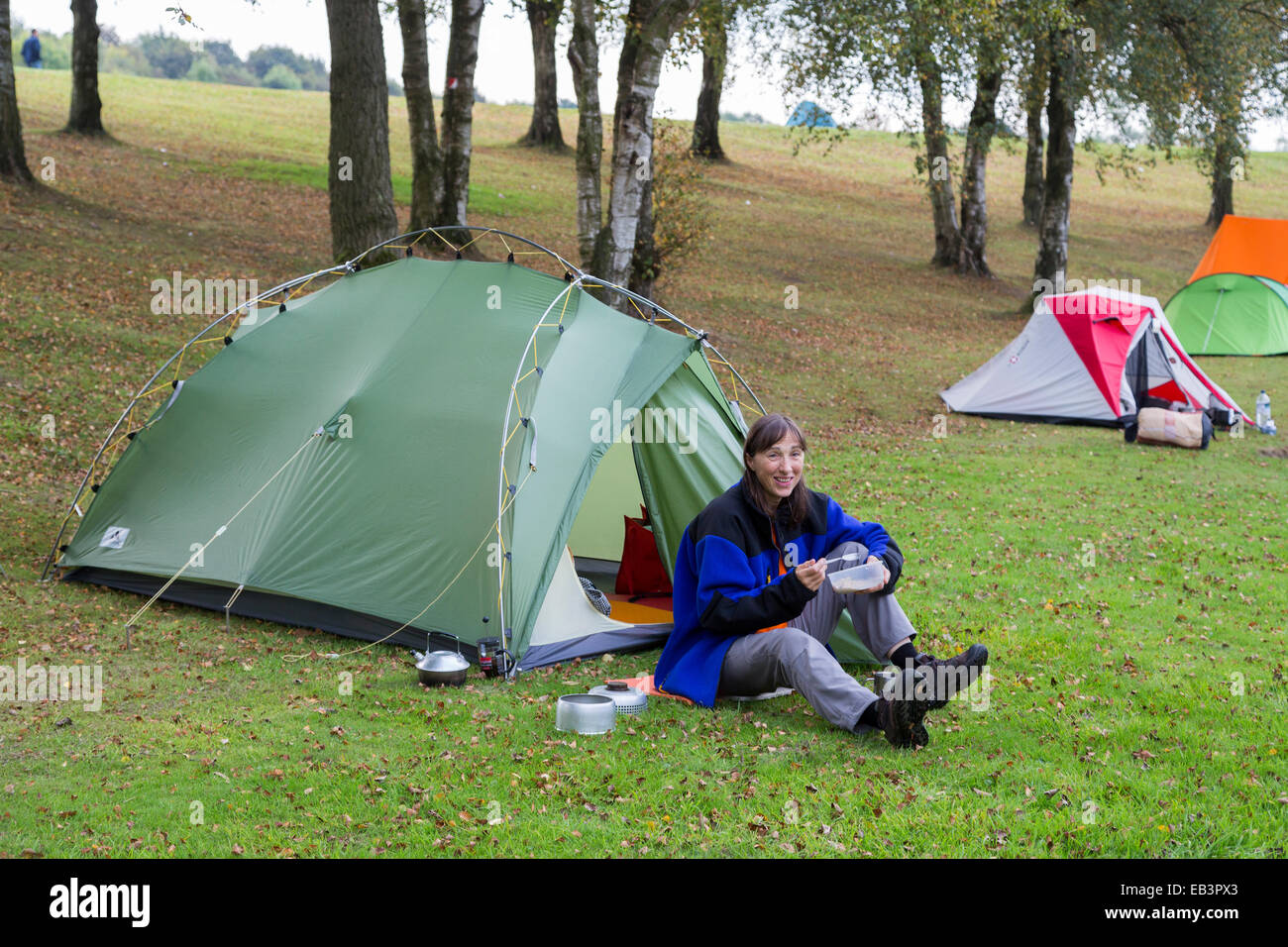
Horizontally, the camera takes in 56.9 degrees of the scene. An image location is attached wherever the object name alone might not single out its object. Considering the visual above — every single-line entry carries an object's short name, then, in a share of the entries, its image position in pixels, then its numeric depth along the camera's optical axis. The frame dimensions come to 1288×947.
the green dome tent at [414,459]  6.74
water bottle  14.57
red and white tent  14.72
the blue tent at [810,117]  19.41
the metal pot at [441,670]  6.11
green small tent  20.62
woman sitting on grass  5.14
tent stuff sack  13.39
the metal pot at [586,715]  5.40
